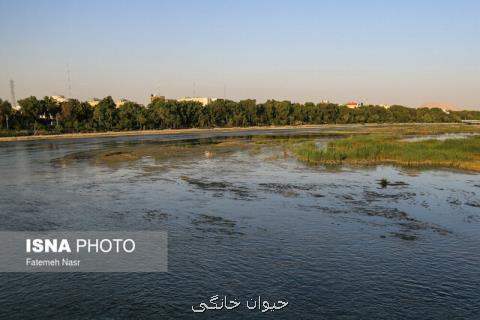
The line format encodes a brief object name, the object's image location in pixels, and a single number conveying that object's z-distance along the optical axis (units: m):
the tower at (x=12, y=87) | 159.62
